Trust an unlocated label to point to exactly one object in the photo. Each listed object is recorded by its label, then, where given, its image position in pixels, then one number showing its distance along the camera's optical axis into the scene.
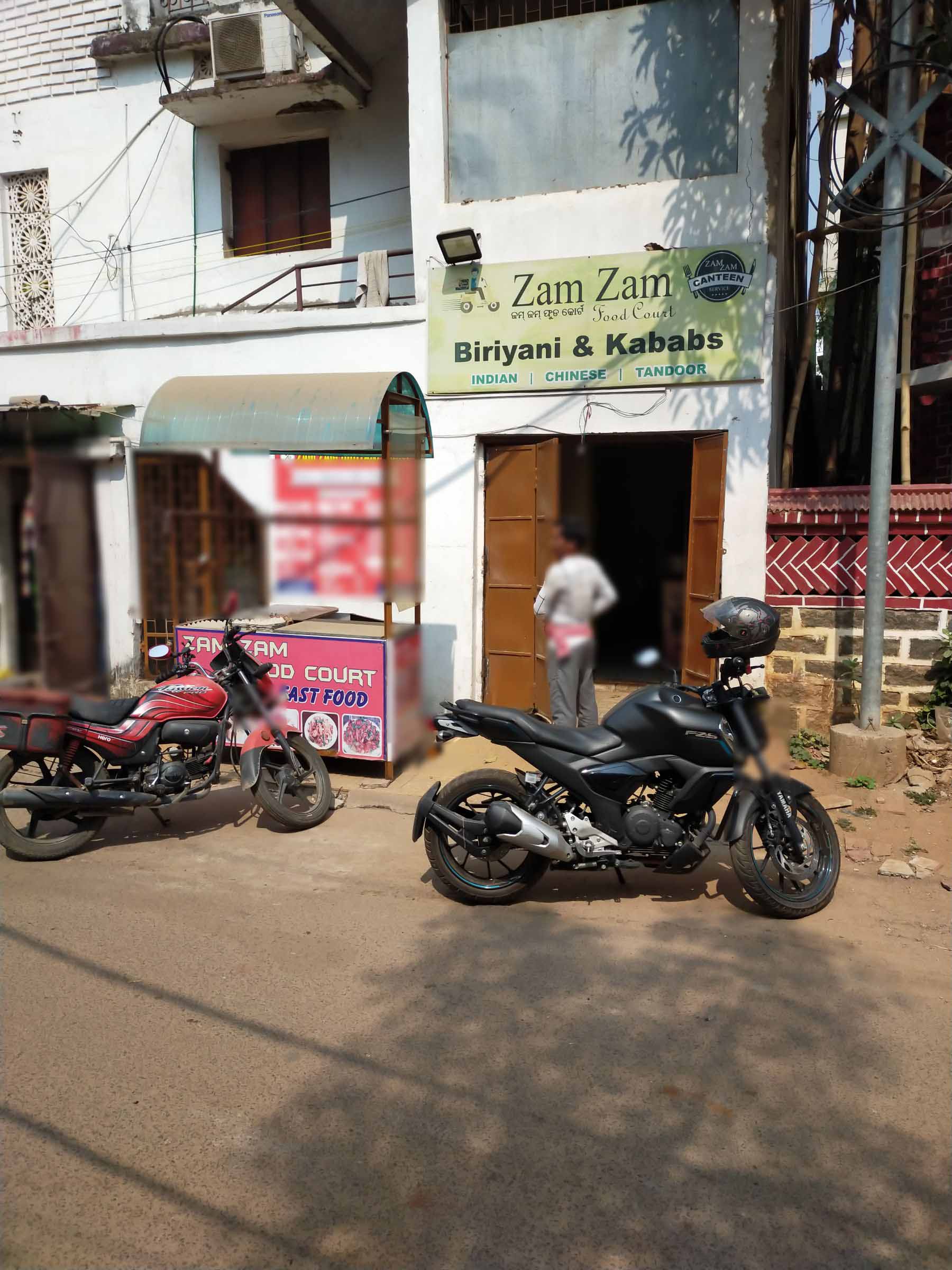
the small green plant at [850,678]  5.99
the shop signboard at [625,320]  6.05
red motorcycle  4.30
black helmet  3.21
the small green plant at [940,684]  5.70
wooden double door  6.62
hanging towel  7.49
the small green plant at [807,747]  5.85
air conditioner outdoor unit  8.55
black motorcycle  3.56
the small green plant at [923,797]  5.21
